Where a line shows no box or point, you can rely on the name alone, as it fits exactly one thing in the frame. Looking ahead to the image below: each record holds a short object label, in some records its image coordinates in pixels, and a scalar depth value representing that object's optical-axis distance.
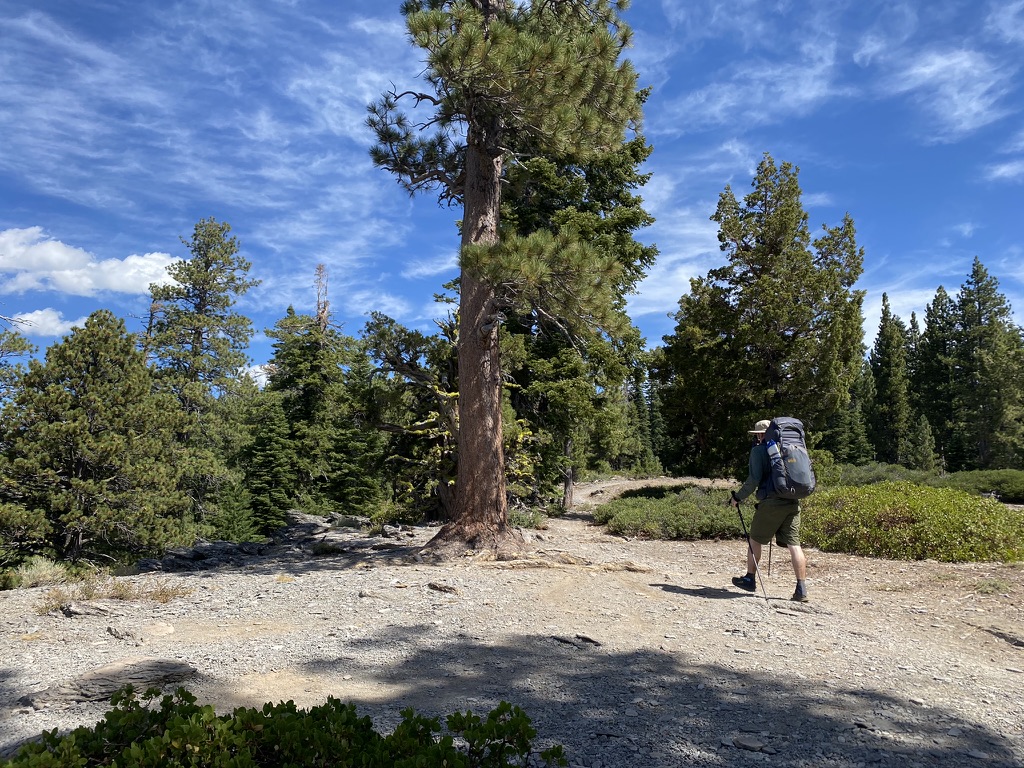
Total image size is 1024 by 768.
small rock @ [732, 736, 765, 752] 2.98
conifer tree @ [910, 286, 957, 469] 44.75
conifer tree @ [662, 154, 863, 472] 17.39
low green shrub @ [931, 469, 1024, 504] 21.97
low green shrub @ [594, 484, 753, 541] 11.91
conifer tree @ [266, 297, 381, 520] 26.14
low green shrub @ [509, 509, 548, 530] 13.23
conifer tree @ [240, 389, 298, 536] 25.64
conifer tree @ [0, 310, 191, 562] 11.66
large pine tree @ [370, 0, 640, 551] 7.68
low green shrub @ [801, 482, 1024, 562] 8.85
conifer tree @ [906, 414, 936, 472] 35.41
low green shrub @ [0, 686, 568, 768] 2.20
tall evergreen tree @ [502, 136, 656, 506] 15.59
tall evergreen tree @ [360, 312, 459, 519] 10.20
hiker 6.39
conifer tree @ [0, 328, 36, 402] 12.04
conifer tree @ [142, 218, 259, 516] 25.25
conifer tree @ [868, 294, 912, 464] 41.12
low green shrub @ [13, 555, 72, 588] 8.17
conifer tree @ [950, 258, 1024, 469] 35.50
